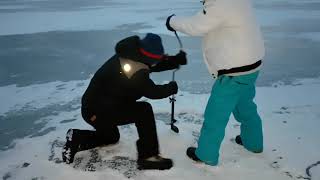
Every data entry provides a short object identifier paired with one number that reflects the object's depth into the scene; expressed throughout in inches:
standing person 128.6
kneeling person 131.3
